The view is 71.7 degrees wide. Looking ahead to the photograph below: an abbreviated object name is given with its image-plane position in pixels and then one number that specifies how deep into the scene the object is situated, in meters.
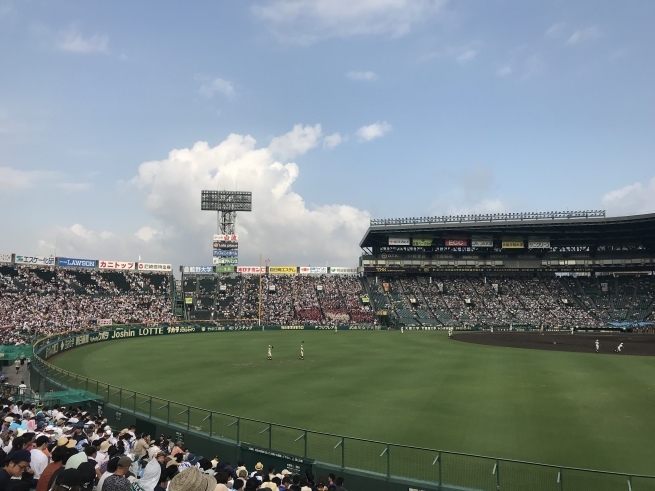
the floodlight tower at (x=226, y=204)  104.19
